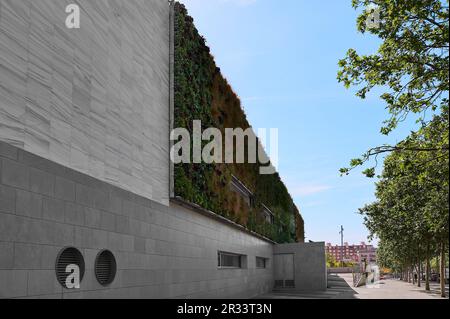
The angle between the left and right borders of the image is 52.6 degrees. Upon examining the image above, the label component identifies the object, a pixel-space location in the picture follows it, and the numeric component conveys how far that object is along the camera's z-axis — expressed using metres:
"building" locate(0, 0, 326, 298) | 8.02
